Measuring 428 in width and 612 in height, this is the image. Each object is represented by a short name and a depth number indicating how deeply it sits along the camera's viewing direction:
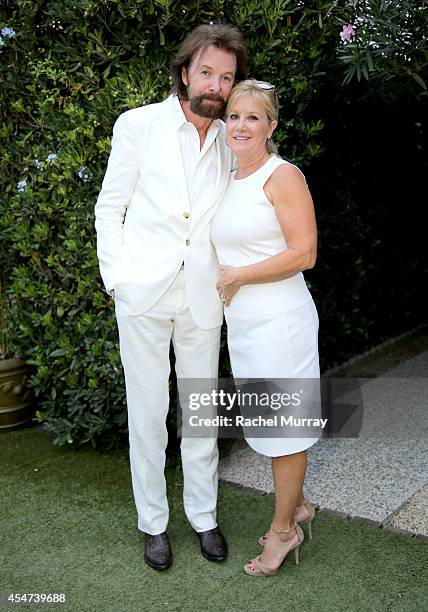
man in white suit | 2.81
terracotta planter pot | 4.51
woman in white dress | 2.67
